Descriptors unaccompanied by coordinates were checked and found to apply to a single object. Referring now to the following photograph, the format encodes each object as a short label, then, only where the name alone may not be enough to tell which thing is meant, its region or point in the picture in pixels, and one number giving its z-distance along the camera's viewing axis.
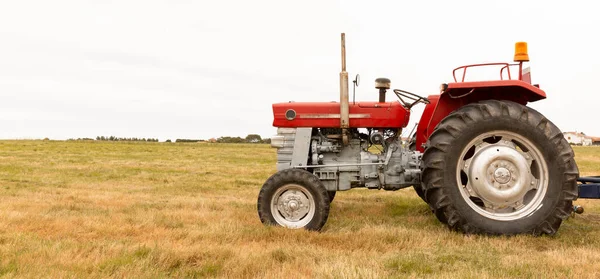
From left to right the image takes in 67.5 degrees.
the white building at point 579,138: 88.88
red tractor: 4.67
